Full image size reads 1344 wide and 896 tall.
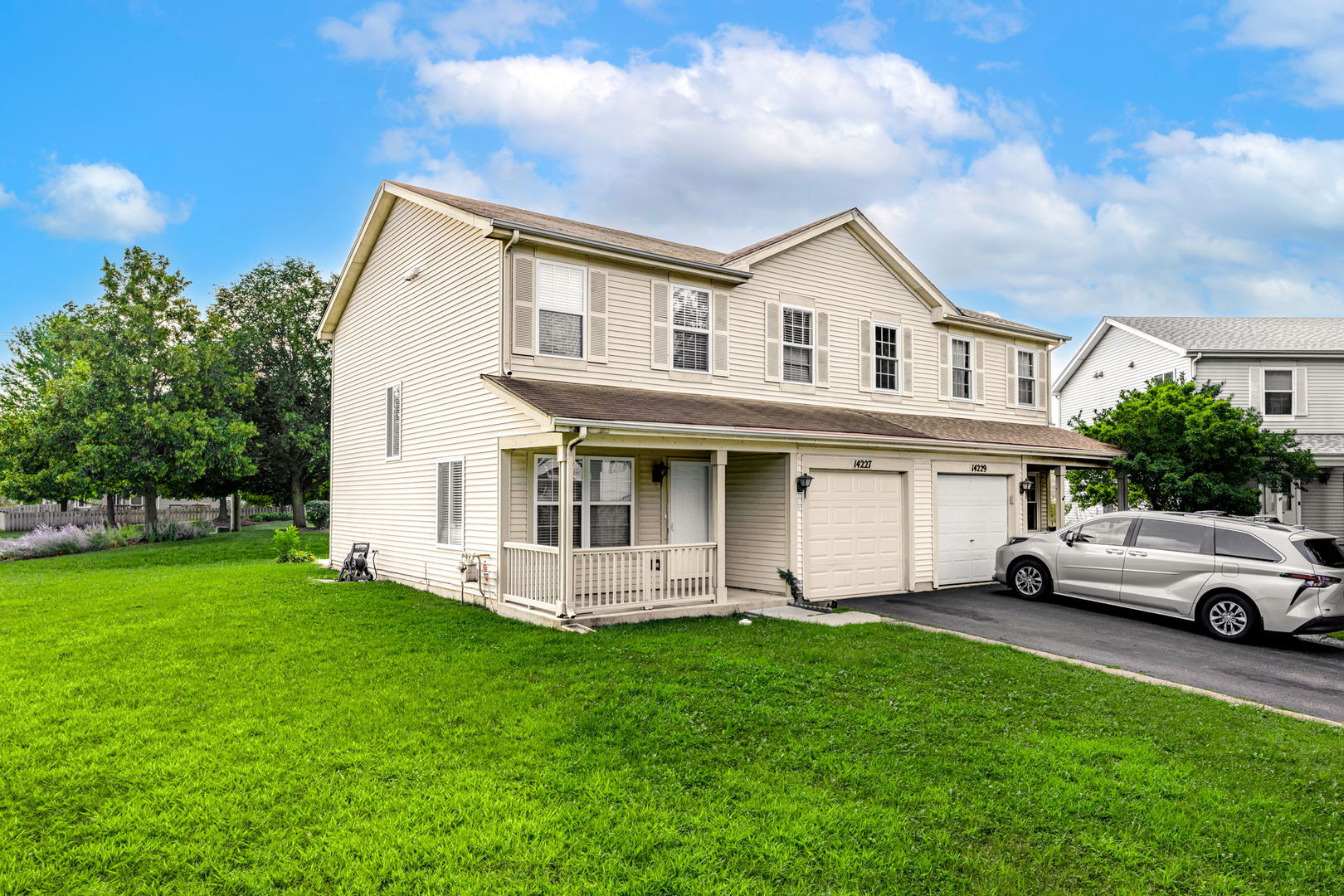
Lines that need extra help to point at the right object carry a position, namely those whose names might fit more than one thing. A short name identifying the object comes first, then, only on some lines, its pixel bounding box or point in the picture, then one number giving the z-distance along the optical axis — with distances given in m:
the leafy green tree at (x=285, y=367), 31.56
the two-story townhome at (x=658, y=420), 11.16
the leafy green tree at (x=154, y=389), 23.72
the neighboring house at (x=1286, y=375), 22.09
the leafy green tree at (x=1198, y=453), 16.14
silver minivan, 9.96
